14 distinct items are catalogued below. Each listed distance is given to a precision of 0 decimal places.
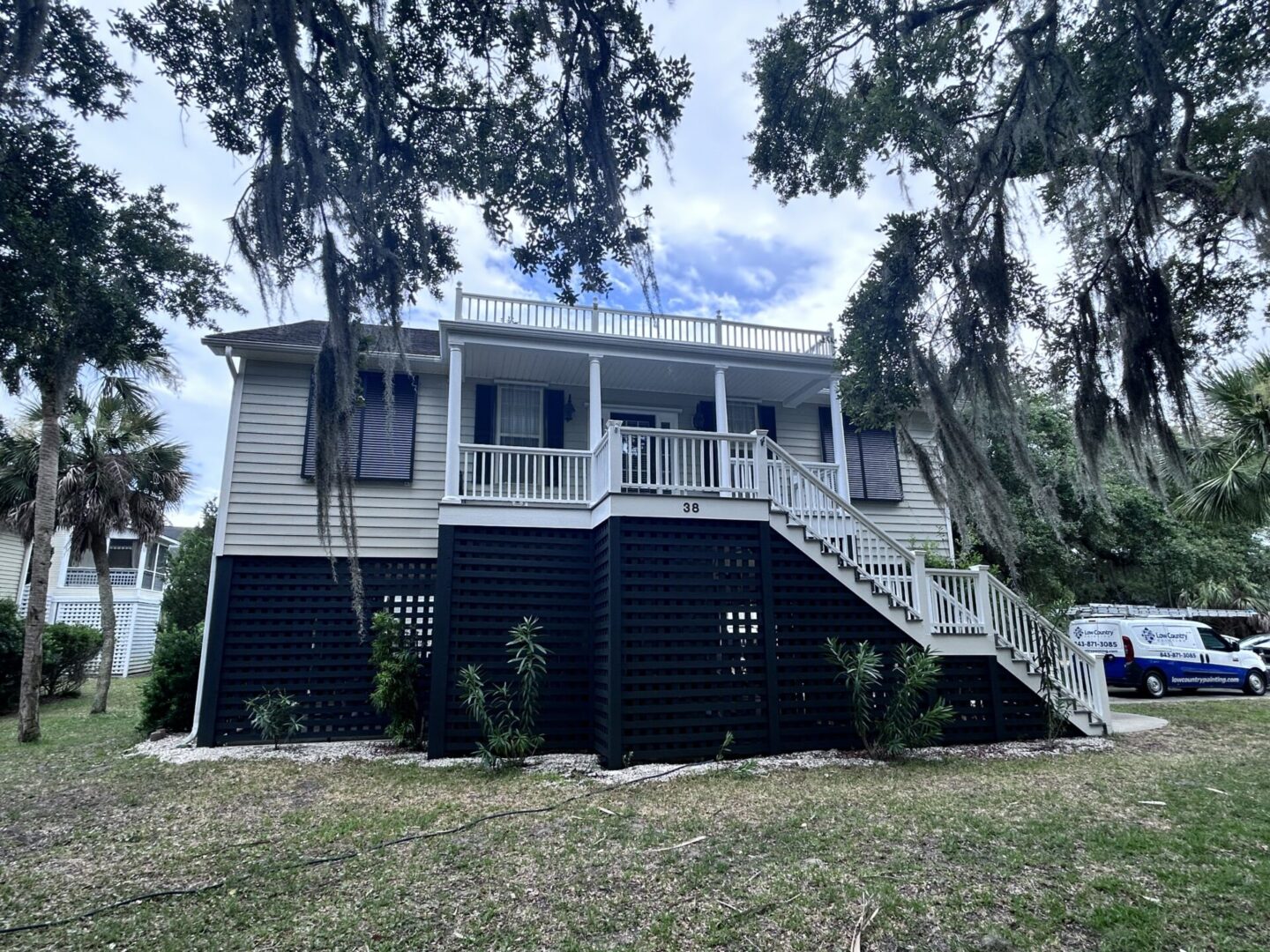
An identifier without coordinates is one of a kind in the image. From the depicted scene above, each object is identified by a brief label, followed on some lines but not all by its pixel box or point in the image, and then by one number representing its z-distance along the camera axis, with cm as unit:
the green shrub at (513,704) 694
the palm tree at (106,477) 1173
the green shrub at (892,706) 700
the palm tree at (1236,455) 647
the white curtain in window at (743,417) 1109
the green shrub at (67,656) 1341
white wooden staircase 766
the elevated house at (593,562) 718
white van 1309
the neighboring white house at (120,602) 1861
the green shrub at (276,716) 799
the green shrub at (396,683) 781
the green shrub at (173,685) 920
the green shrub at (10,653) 1231
